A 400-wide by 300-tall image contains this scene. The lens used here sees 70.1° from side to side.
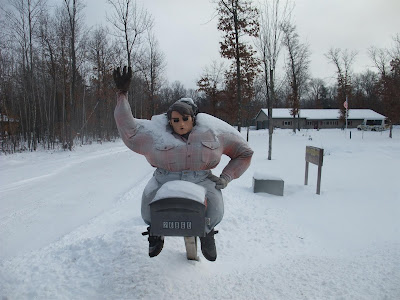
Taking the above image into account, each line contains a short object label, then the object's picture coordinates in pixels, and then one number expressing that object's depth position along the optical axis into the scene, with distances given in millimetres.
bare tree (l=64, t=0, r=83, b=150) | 15845
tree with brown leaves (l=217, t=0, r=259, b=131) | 12766
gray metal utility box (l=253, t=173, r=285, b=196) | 6359
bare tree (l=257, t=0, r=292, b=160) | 11062
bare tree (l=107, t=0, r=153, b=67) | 16778
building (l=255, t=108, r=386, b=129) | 41816
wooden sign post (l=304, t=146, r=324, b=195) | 6379
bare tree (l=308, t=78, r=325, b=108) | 60844
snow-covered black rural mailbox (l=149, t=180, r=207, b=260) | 1804
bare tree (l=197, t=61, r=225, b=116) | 24578
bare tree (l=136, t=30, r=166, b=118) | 21438
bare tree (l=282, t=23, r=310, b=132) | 28781
